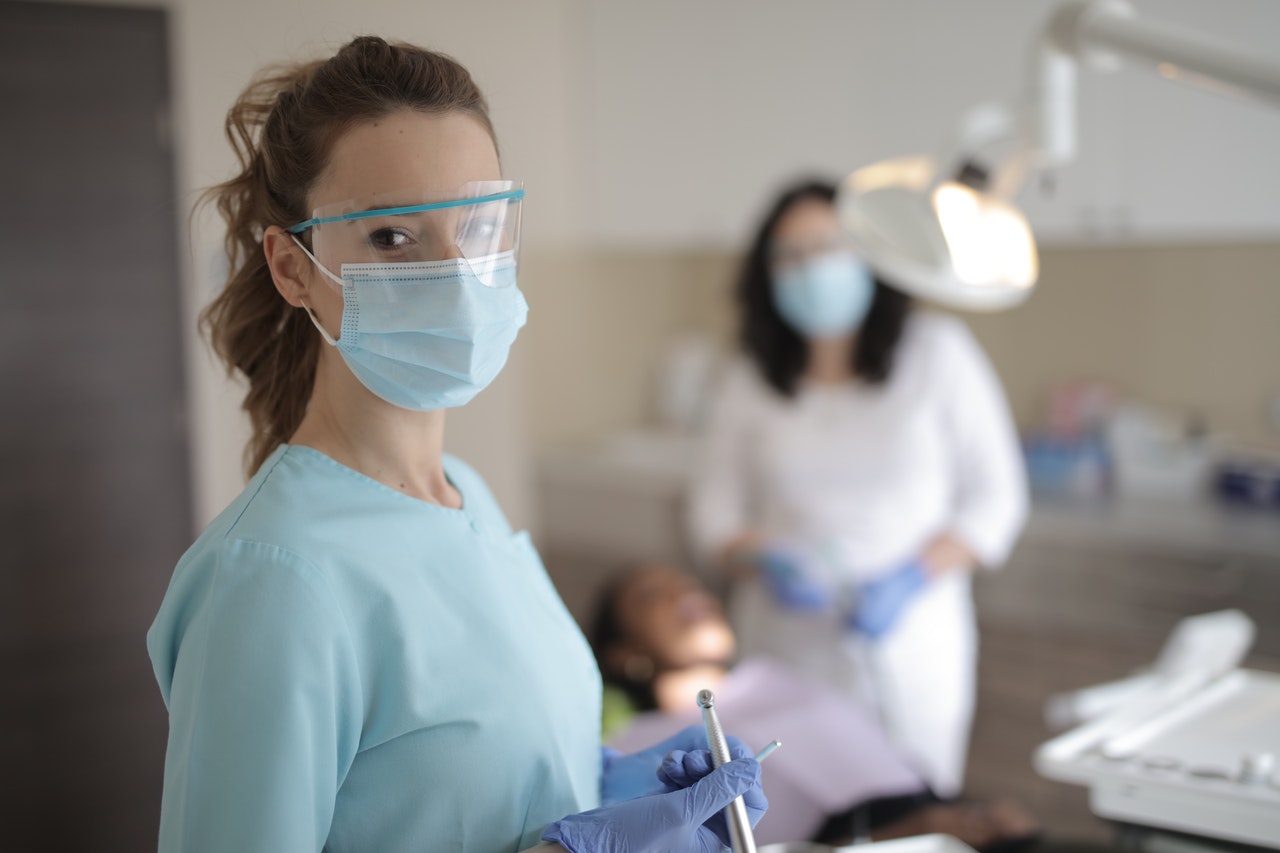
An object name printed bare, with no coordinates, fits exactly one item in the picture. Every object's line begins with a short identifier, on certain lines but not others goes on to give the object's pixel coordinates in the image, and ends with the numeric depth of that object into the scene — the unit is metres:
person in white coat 2.27
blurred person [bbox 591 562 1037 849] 1.99
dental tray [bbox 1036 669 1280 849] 1.28
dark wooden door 2.50
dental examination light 1.33
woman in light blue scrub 0.80
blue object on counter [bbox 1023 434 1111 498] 3.11
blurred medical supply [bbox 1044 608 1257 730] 1.63
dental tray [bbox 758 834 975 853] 1.29
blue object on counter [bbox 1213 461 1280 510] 2.81
